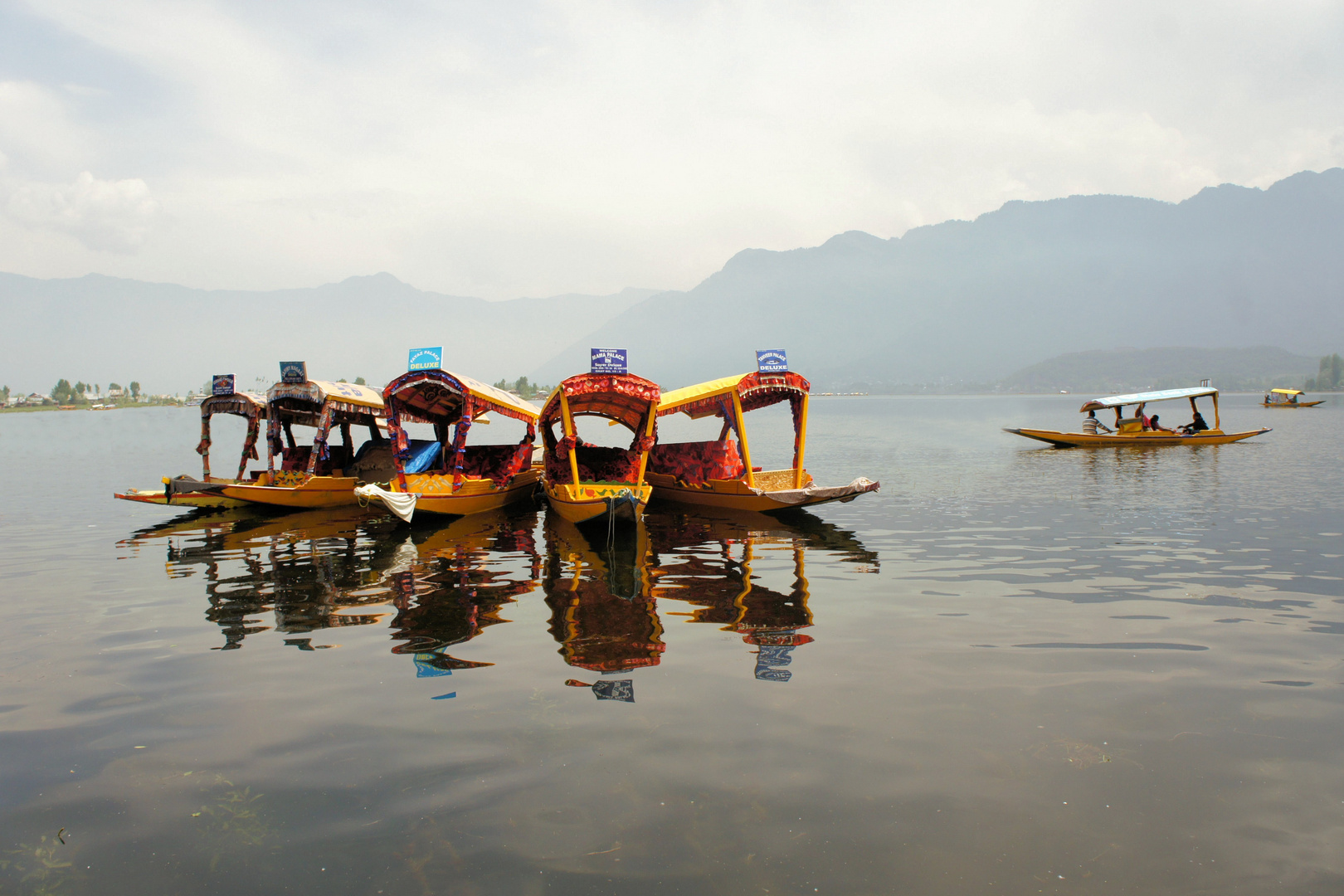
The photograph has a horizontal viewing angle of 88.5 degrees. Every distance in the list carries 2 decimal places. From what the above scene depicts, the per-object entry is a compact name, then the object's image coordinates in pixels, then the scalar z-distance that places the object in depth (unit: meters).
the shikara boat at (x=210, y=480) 22.45
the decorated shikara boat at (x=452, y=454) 20.89
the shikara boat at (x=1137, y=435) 41.31
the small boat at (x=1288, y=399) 92.00
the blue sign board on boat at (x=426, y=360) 21.02
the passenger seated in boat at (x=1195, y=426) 43.31
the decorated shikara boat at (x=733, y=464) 21.06
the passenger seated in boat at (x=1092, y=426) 44.44
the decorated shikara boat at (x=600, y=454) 18.44
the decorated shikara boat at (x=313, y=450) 23.44
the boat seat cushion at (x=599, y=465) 24.55
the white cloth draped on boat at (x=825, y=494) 19.45
